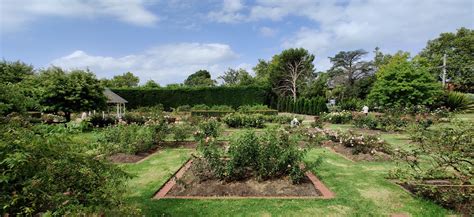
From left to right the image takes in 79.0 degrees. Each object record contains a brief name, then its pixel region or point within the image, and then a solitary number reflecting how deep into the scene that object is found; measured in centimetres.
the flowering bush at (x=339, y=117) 1781
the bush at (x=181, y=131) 1053
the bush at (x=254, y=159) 547
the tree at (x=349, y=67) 4219
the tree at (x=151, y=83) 3442
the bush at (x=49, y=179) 207
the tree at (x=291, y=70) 3975
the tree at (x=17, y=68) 2463
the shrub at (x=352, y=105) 2770
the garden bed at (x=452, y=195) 418
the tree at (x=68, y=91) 1461
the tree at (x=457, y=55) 3516
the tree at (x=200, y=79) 5546
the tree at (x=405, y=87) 1772
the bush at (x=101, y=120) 1667
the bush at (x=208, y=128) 974
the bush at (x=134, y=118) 1681
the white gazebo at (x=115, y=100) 2041
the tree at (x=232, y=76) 5412
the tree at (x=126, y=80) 5194
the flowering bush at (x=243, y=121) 1587
